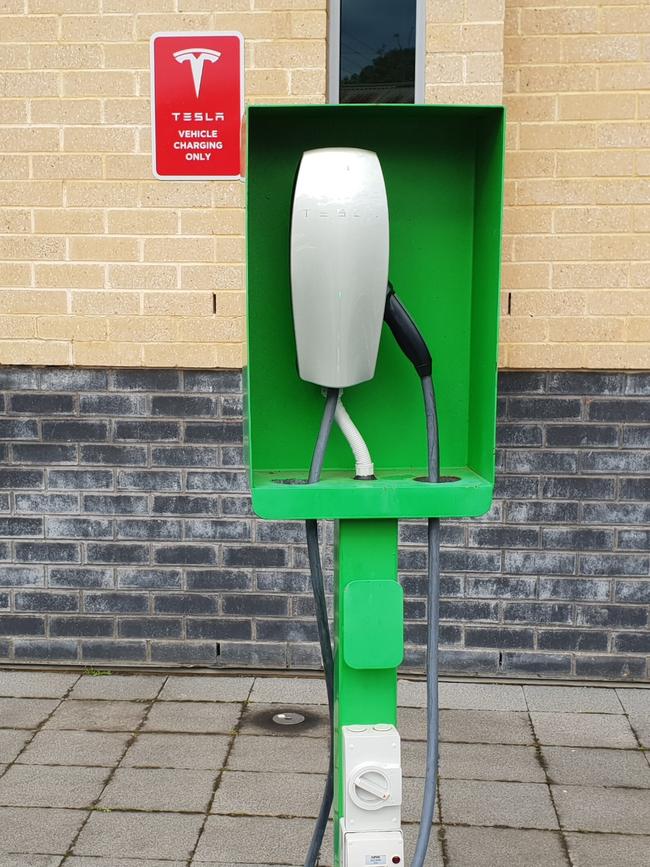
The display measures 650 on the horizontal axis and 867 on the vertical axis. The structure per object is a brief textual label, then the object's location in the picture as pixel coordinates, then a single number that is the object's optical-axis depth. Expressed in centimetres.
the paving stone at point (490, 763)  376
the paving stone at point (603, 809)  342
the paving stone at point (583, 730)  408
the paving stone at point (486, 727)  409
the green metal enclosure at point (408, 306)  227
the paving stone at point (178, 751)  384
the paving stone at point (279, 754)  381
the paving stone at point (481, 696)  440
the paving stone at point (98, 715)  417
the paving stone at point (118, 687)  447
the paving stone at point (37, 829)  324
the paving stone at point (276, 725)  412
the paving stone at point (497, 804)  344
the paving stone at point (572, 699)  439
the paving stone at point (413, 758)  379
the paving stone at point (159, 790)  352
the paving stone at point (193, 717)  416
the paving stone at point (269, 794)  349
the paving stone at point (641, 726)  410
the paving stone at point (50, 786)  354
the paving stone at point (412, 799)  344
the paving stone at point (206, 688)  447
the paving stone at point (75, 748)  386
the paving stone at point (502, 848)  320
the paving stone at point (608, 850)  320
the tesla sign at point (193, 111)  434
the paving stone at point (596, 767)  374
